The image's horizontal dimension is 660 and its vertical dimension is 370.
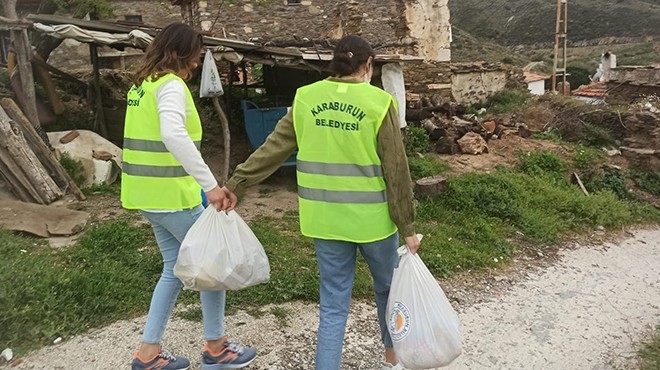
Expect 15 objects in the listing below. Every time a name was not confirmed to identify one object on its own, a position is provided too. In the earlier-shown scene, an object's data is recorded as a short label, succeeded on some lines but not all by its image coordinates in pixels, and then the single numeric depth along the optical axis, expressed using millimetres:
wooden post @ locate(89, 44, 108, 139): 8953
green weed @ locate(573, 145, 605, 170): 8555
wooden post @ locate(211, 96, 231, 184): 7212
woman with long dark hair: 2467
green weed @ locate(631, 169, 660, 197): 8172
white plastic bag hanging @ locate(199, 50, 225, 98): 6613
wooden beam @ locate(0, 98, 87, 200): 6664
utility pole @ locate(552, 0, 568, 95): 16625
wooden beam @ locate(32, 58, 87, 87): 8703
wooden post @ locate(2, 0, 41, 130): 7188
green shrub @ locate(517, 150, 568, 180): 8120
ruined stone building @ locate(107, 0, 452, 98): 13930
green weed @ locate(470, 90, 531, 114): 13086
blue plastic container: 7832
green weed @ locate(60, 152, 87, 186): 7132
